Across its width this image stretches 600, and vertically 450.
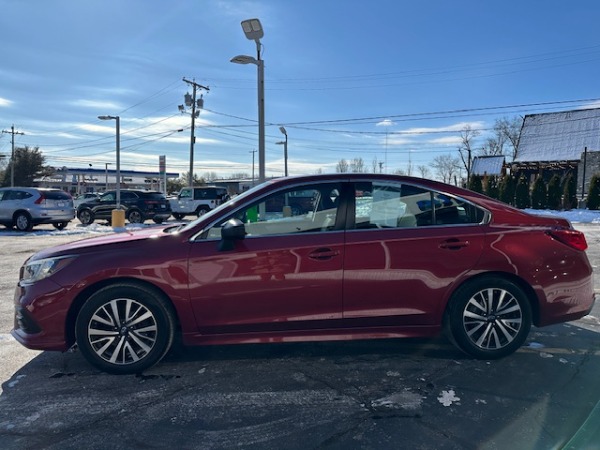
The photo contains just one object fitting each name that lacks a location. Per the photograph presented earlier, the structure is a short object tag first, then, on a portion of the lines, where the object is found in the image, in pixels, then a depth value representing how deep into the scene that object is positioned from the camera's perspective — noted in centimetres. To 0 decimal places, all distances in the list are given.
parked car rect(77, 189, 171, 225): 1989
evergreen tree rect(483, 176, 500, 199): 3381
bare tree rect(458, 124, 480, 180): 6682
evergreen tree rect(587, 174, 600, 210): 2683
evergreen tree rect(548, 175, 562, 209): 2922
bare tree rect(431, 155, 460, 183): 7403
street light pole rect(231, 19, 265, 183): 1182
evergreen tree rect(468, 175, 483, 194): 3544
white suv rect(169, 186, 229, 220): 2341
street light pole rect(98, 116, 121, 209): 2174
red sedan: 349
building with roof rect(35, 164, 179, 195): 7669
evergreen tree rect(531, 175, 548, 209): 2973
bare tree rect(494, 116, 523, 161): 7119
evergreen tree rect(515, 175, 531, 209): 3078
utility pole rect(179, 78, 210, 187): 3292
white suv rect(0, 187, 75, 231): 1552
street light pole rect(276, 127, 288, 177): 2851
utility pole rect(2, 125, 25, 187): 5714
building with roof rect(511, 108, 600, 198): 3458
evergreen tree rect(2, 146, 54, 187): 6178
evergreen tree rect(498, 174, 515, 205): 3177
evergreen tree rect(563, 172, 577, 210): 2855
